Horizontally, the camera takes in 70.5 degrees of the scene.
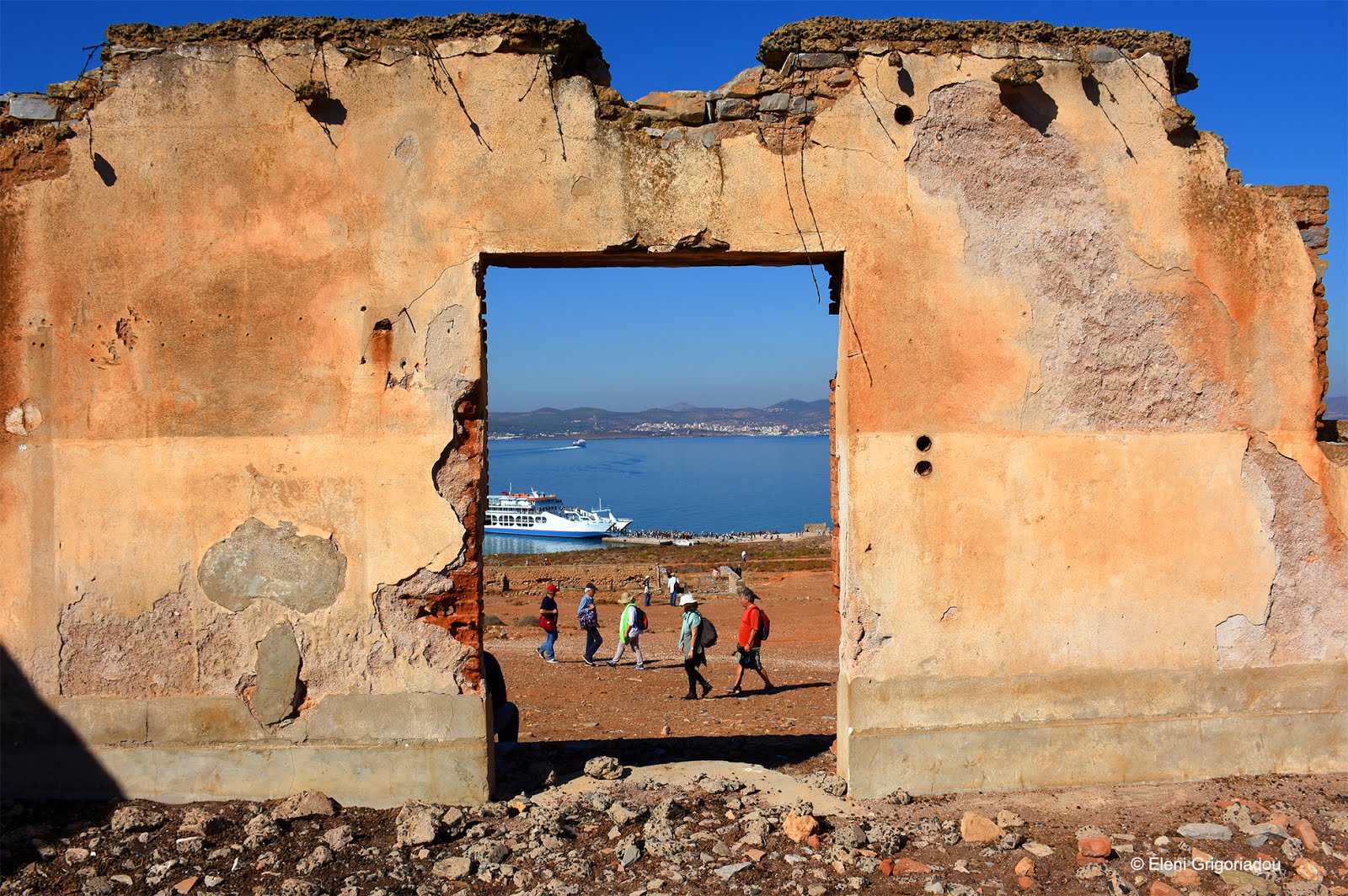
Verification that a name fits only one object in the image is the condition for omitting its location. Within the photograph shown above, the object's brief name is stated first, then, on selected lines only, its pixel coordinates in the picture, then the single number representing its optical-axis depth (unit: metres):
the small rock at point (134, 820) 5.31
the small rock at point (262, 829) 5.20
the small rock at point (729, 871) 4.91
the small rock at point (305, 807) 5.43
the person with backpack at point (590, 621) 13.74
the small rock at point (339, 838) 5.15
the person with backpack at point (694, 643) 10.62
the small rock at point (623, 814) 5.45
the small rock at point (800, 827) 5.27
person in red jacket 10.69
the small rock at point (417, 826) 5.20
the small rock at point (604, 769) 6.13
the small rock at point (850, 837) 5.16
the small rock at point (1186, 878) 4.83
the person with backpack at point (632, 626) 13.15
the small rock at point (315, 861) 4.93
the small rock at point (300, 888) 4.67
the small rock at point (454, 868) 4.91
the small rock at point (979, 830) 5.30
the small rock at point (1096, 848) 5.07
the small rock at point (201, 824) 5.29
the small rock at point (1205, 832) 5.26
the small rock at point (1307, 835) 5.12
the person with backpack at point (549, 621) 13.85
